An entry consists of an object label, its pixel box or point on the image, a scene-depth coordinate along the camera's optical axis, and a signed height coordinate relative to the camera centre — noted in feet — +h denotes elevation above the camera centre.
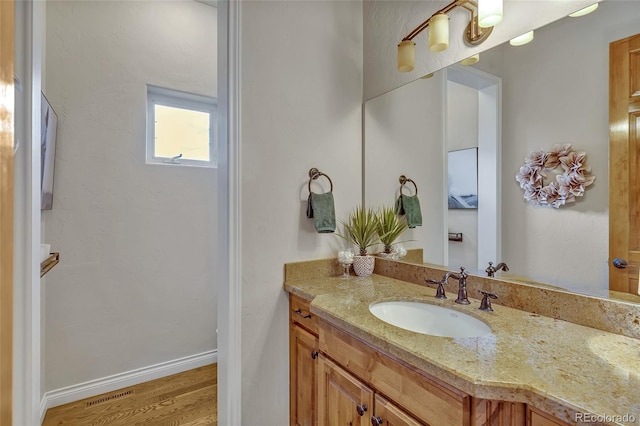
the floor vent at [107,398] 6.21 -3.93
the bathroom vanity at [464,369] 2.02 -1.17
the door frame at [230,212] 4.65 +0.03
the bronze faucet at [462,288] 3.80 -0.94
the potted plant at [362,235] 5.40 -0.39
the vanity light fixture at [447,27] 3.61 +2.58
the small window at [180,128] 7.34 +2.22
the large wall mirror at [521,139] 3.15 +0.98
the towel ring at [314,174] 5.36 +0.73
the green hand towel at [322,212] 5.09 +0.04
